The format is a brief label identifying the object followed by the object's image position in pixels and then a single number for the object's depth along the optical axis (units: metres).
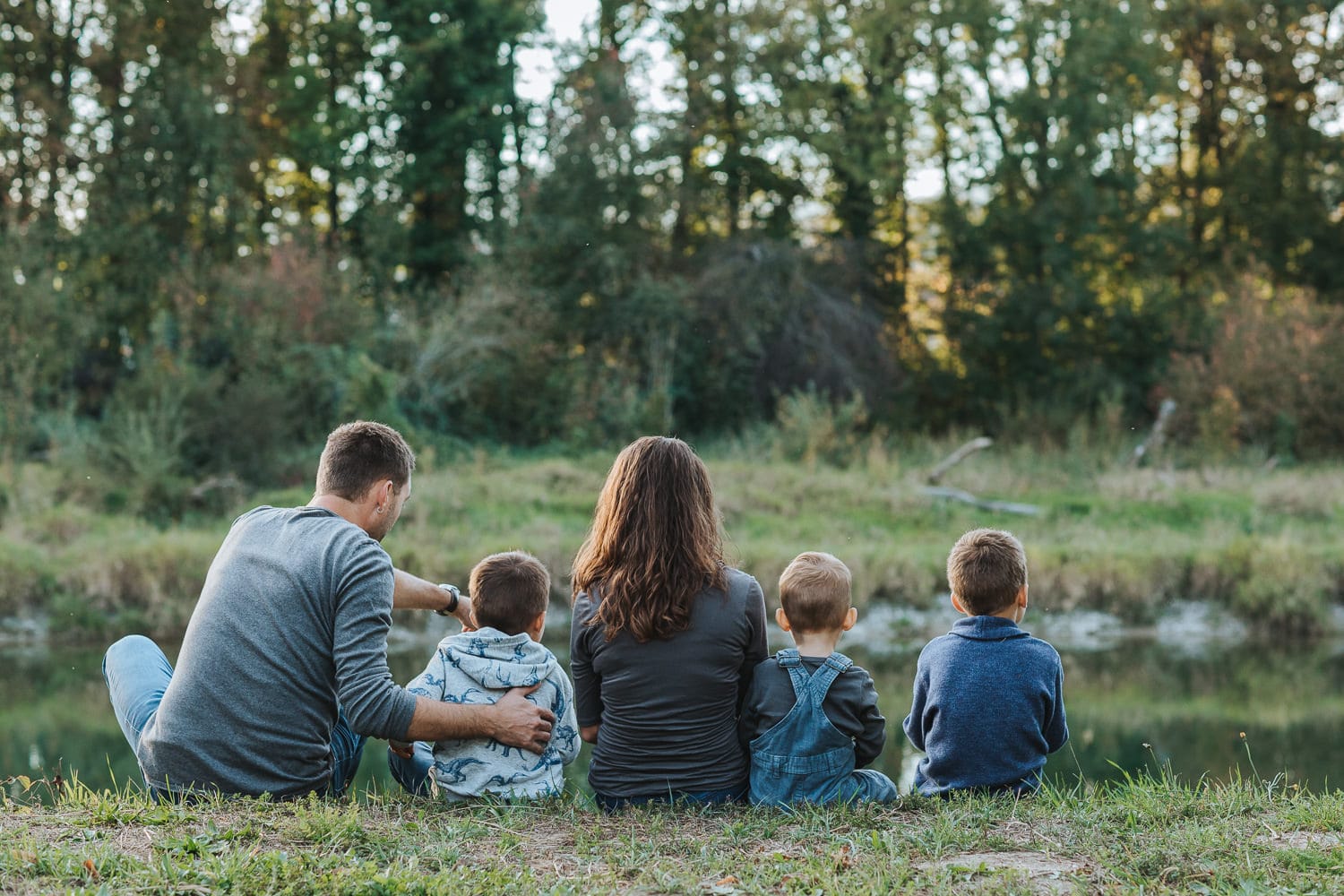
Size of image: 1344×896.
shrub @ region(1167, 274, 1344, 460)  18.66
